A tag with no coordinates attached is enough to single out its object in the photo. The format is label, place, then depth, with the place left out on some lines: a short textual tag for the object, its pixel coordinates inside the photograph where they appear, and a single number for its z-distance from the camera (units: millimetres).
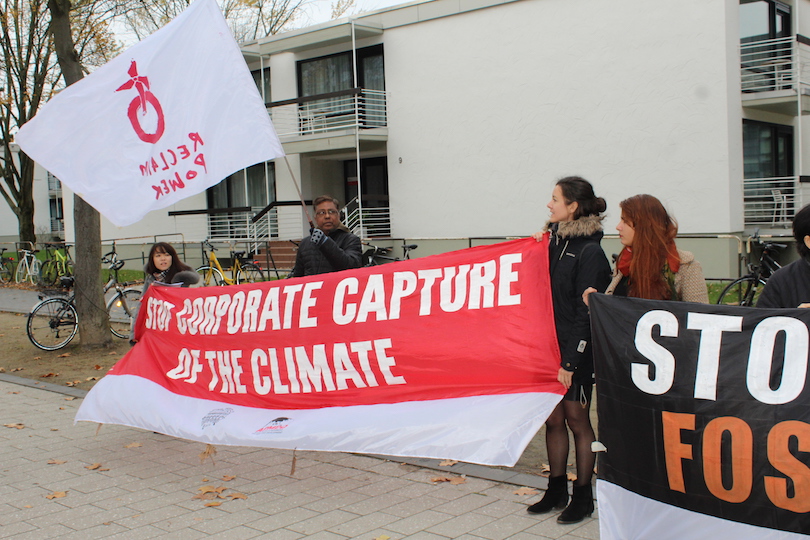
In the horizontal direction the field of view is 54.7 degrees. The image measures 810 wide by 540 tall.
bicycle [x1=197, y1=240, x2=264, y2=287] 16688
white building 17391
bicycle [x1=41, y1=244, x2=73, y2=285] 21281
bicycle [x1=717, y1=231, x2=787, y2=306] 10820
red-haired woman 4172
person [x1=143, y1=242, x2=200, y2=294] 7141
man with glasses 6062
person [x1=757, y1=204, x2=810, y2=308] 3867
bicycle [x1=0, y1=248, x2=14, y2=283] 25141
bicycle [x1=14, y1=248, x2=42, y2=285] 23422
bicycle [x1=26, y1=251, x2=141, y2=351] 11938
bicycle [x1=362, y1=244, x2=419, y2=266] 17719
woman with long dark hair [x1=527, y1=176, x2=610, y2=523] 4352
